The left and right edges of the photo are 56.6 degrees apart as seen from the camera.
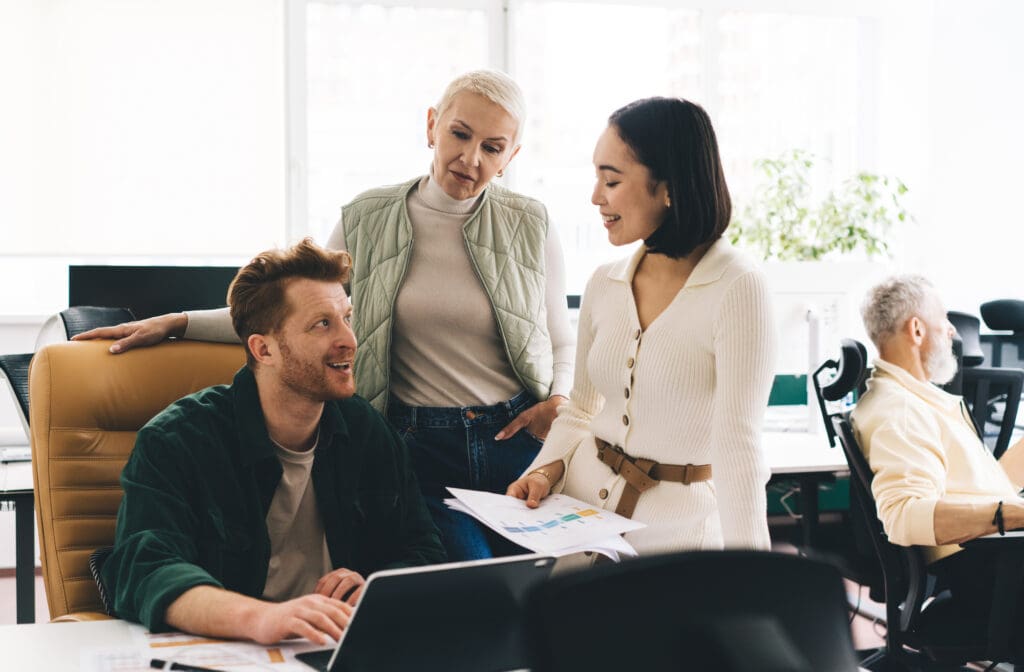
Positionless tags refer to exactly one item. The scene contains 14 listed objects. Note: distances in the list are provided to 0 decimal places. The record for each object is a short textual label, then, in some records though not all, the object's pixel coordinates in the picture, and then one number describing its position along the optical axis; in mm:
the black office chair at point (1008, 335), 3662
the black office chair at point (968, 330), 3453
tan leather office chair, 1626
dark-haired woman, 1402
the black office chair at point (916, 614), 2172
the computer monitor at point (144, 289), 3006
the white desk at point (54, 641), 1119
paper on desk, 1097
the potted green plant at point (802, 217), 4684
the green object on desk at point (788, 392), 3447
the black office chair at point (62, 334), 2363
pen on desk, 1076
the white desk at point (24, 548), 2441
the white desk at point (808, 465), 2766
